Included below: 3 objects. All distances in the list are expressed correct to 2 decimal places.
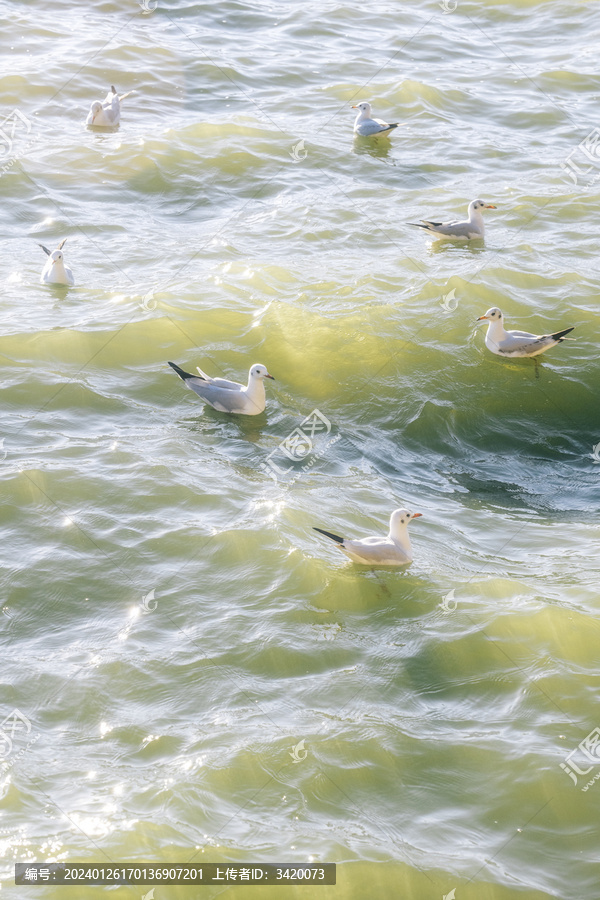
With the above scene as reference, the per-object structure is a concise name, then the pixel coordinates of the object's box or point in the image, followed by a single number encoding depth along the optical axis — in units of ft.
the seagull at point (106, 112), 52.75
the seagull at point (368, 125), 52.60
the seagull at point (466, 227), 42.73
